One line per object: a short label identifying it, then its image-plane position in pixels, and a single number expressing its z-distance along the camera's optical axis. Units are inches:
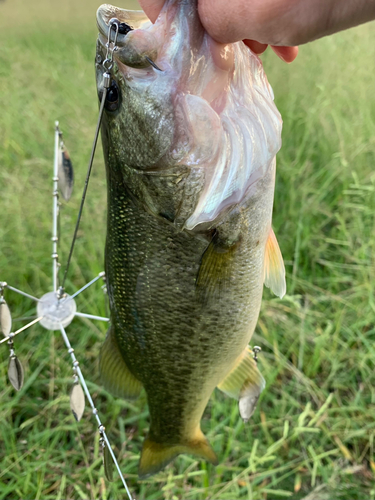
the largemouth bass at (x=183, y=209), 10.3
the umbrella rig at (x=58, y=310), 13.1
